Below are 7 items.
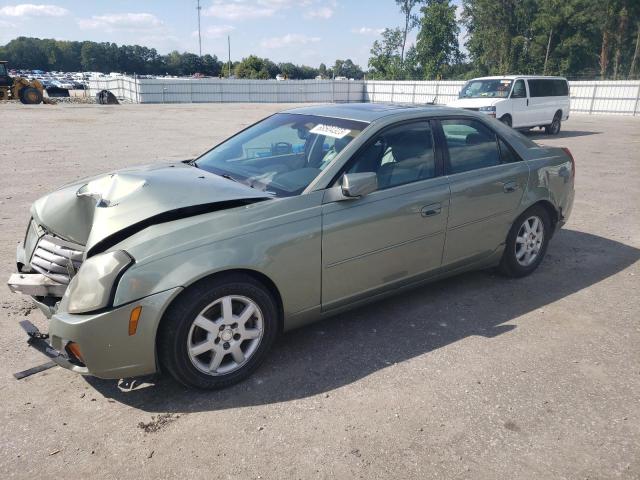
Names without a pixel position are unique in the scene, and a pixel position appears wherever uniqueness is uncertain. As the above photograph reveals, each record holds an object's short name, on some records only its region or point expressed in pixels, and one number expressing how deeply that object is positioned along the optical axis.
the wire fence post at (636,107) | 27.30
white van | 15.41
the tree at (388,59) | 59.50
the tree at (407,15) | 66.12
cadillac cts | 2.66
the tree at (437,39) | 57.62
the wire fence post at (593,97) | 28.61
